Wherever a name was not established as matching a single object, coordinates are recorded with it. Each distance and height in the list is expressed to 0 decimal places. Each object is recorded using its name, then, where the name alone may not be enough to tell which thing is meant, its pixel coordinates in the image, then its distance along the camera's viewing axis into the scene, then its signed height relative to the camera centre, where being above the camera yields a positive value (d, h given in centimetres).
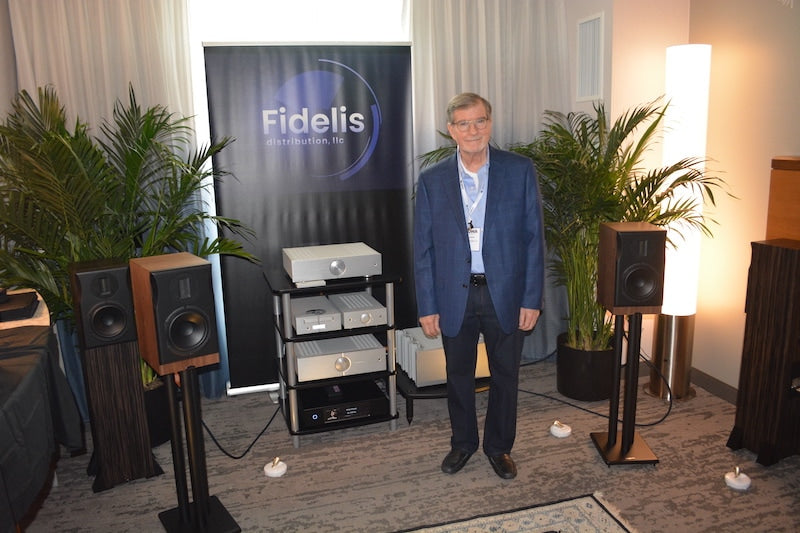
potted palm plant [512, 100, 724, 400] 320 -28
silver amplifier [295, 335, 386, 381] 300 -95
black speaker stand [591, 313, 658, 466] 275 -117
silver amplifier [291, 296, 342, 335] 296 -75
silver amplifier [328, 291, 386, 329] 304 -75
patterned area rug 239 -137
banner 344 -3
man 252 -41
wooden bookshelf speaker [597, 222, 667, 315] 262 -49
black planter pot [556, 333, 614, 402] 346 -119
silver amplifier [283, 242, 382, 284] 294 -51
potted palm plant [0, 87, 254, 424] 268 -18
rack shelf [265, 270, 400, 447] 299 -115
